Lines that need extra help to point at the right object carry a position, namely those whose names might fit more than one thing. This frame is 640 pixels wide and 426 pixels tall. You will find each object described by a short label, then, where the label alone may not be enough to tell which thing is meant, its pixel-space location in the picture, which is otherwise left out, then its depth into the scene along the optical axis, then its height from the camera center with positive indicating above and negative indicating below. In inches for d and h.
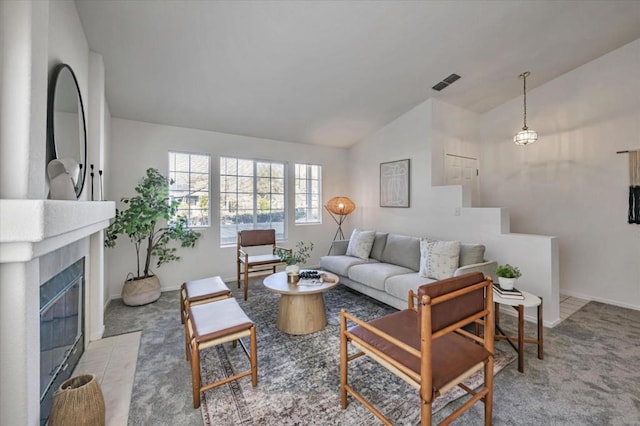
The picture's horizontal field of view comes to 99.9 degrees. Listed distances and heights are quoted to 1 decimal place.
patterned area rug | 65.1 -48.9
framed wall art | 175.8 +20.9
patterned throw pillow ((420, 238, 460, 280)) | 119.2 -20.9
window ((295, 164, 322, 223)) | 209.2 +16.2
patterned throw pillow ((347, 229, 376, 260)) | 164.1 -19.4
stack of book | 88.0 -26.8
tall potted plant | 132.0 -9.4
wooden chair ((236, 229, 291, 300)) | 151.7 -22.0
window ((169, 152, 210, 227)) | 163.2 +17.5
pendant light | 137.9 +40.4
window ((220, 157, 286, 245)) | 178.7 +11.6
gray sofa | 119.6 -28.6
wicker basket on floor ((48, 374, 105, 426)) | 54.4 -40.2
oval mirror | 65.4 +24.9
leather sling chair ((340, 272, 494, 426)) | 48.6 -29.7
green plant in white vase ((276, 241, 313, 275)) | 117.3 -21.1
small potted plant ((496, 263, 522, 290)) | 93.3 -22.0
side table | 82.3 -33.7
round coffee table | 106.8 -38.5
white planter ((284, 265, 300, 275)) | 116.6 -24.7
